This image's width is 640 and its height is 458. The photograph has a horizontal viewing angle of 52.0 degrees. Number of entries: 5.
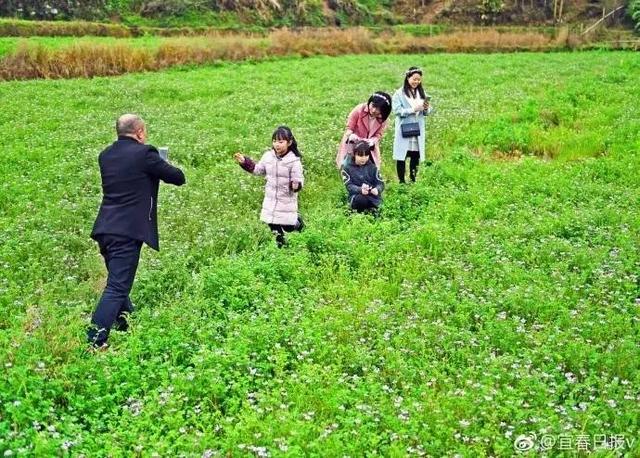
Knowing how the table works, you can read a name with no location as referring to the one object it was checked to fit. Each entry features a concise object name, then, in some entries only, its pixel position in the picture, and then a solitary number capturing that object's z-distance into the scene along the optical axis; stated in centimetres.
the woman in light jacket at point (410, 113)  1205
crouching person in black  1066
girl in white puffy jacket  936
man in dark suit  719
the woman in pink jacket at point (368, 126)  1097
